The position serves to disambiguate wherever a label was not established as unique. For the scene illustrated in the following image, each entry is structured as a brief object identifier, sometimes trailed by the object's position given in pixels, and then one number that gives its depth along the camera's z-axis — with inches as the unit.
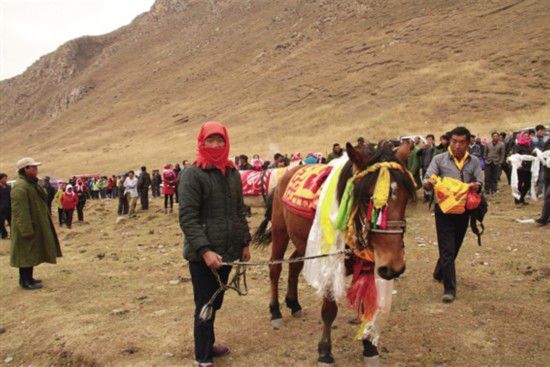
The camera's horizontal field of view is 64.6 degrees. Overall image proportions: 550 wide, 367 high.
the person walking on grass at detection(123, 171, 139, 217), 590.6
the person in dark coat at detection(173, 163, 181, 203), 655.8
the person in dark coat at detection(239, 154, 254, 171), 531.4
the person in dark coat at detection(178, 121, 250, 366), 135.9
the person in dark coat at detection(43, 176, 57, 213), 583.8
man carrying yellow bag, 191.2
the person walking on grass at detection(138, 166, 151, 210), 598.1
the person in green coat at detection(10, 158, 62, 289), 248.1
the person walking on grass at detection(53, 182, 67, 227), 546.0
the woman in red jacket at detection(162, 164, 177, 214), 580.7
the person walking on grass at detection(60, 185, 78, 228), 530.6
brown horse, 121.8
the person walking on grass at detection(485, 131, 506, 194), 478.6
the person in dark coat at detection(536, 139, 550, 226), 312.3
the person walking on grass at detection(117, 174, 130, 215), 599.2
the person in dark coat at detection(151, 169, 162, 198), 829.8
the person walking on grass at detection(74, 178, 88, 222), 591.5
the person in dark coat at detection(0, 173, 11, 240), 443.2
